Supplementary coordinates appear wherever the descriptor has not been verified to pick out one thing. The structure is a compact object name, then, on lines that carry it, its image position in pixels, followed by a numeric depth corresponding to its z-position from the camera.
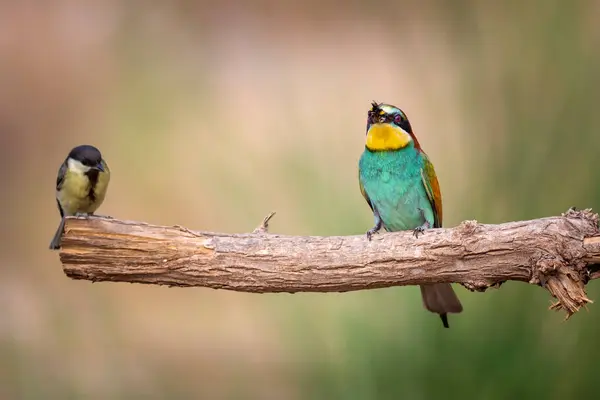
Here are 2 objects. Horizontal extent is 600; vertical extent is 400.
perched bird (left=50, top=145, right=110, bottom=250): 7.85
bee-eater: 8.03
